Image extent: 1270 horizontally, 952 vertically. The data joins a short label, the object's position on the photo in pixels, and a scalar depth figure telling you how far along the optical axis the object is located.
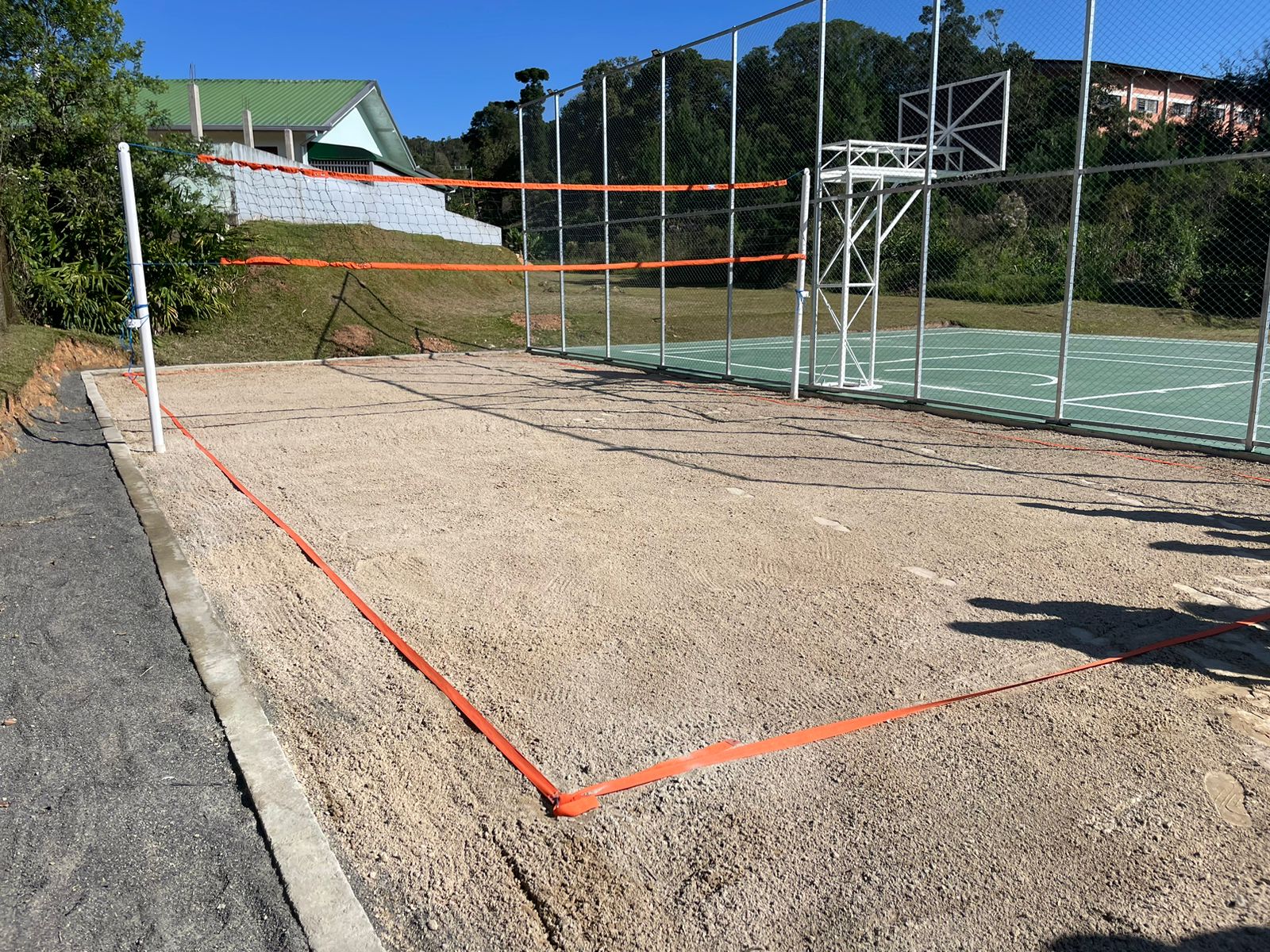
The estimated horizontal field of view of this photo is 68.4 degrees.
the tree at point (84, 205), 15.80
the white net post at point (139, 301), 7.34
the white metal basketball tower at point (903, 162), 9.67
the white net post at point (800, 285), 10.82
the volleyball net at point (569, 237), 12.86
